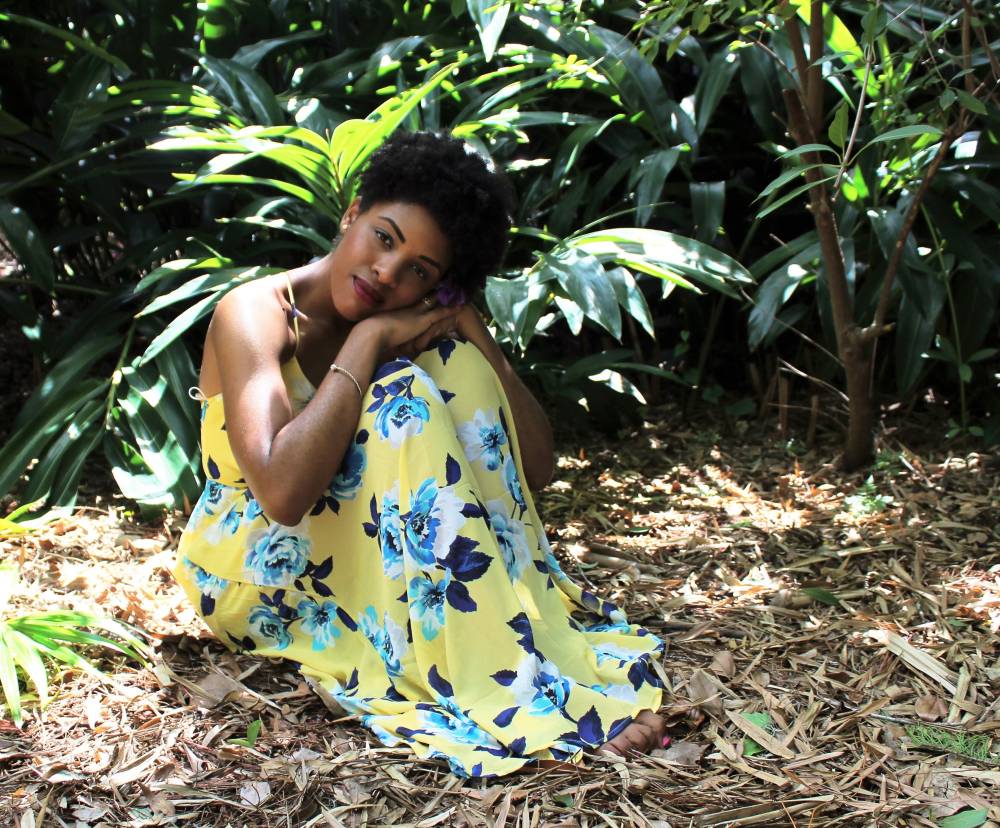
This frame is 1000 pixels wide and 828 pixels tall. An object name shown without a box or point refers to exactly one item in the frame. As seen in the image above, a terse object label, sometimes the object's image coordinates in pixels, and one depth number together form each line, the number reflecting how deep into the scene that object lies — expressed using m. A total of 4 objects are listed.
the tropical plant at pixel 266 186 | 2.15
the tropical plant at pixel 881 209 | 2.17
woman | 1.54
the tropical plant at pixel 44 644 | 1.56
